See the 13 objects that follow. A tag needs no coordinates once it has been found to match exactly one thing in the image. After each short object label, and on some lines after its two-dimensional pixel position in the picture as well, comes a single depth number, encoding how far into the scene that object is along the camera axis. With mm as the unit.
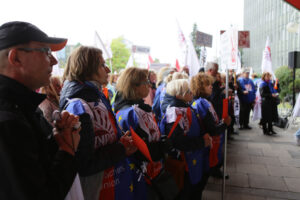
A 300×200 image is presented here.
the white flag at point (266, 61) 8492
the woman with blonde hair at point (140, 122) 2039
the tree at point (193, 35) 30578
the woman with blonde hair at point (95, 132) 1485
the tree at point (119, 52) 45656
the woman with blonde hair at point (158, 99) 4230
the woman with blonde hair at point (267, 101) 7375
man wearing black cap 850
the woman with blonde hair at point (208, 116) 3023
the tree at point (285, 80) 12784
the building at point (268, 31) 37094
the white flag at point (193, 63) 5152
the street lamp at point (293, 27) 11188
